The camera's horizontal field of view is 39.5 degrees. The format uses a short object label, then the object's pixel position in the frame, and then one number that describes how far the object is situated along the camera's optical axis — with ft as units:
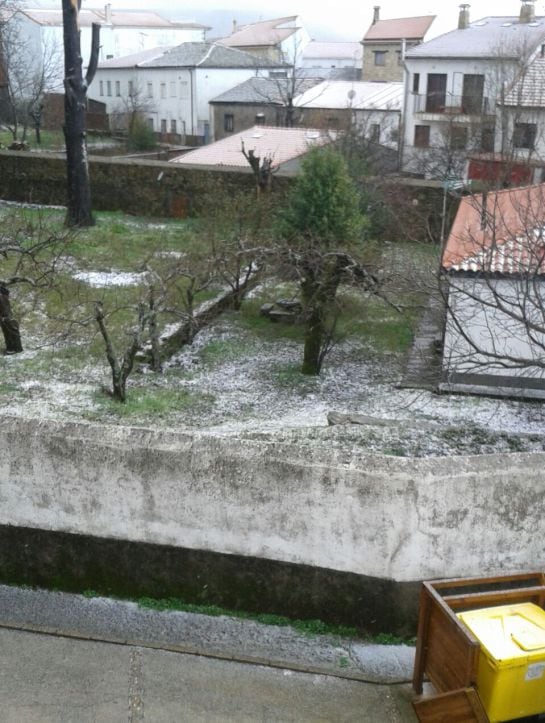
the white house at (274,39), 181.68
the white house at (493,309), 34.24
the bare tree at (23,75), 120.88
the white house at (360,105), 120.88
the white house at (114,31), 171.63
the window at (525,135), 89.51
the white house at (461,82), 99.81
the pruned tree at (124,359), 31.94
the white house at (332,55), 201.44
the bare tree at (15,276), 34.65
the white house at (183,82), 147.84
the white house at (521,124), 82.69
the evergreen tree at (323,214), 42.27
